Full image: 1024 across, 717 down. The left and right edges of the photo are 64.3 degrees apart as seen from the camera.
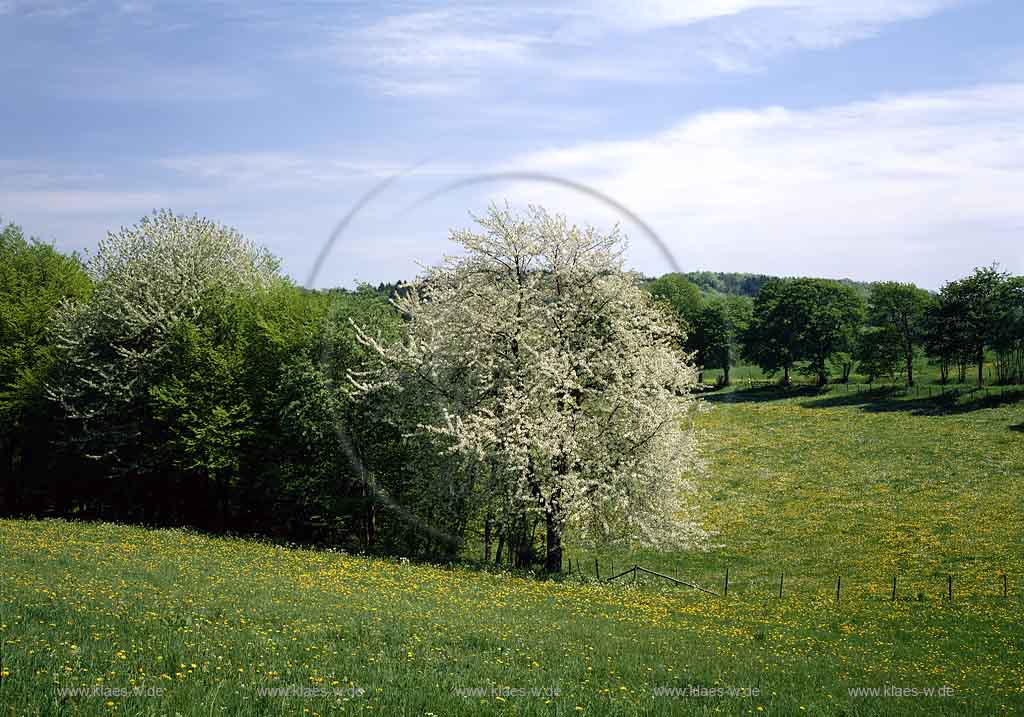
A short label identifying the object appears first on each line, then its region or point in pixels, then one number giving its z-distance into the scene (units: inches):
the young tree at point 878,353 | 3850.9
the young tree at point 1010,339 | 3444.9
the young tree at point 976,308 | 3572.8
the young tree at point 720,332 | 3868.1
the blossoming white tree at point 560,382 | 1249.9
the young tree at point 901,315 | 3900.1
